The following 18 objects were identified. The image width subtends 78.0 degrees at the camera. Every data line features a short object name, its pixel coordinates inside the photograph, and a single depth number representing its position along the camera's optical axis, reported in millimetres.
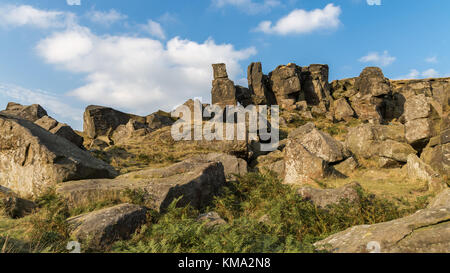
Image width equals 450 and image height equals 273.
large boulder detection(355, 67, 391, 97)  54719
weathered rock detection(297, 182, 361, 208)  8127
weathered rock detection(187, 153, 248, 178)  14562
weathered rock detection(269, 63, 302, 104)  63719
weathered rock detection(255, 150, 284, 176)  15034
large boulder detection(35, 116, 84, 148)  21016
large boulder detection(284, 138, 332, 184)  12477
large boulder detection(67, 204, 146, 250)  5430
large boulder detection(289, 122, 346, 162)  14211
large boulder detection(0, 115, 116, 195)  10148
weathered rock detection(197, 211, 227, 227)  6270
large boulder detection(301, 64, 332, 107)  67562
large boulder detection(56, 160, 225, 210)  8453
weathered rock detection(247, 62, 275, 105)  65062
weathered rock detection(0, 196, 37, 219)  7469
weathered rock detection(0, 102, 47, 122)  30316
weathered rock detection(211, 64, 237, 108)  53781
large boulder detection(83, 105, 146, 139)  39750
